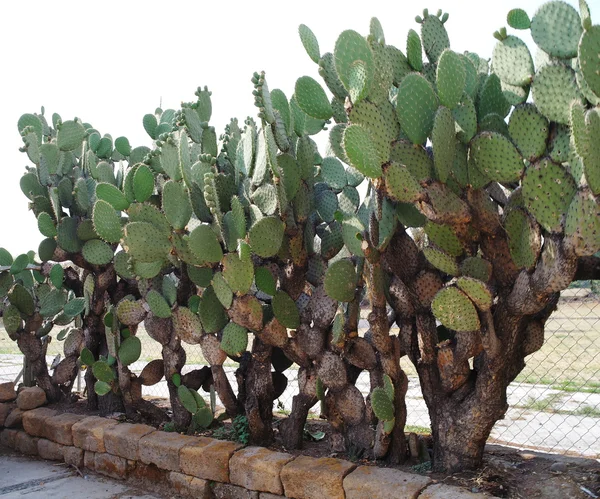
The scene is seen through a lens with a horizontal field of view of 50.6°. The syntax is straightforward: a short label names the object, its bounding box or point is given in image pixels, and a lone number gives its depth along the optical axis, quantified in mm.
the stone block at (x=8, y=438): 5750
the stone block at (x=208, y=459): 4066
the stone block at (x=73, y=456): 5090
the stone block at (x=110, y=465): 4758
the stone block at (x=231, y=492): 3939
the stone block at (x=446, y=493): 3020
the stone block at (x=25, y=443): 5559
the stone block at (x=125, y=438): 4648
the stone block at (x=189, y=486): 4156
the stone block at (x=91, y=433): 4930
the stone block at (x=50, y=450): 5285
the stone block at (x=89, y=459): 4984
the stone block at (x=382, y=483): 3193
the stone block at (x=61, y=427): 5215
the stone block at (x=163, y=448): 4348
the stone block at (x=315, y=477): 3480
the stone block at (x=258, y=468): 3777
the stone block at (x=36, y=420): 5492
